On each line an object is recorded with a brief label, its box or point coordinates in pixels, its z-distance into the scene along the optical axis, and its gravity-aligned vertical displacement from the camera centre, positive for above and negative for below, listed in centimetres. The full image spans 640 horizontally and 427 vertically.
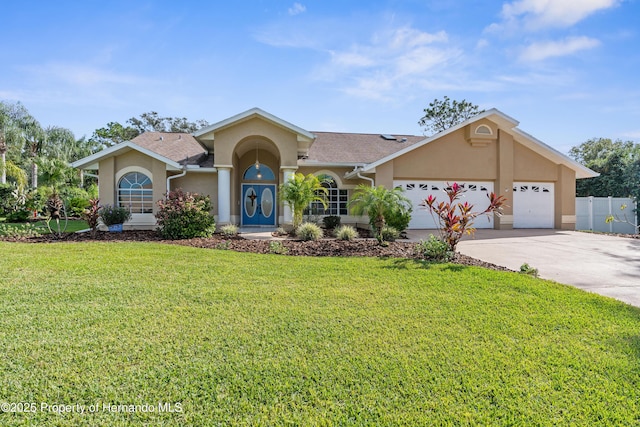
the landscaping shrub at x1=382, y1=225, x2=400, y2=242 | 1197 -103
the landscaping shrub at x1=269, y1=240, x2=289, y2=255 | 935 -123
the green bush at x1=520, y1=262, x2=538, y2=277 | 714 -145
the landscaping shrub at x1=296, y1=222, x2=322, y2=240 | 1202 -95
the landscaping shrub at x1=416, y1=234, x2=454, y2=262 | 816 -114
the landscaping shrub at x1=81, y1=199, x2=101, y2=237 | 1185 -23
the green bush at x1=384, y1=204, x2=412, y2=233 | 1279 -54
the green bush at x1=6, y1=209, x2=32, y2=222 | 2188 -45
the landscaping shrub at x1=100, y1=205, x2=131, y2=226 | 1386 -28
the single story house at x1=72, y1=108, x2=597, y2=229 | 1505 +188
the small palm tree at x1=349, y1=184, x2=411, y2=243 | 1054 +15
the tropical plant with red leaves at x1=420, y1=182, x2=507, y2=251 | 819 -33
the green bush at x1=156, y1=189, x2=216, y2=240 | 1127 -32
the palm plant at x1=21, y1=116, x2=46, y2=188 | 3294 +747
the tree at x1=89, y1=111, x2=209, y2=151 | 4165 +1101
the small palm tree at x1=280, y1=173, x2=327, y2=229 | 1327 +59
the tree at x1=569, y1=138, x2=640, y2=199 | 2141 +208
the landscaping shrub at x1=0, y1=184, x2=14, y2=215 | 2233 +72
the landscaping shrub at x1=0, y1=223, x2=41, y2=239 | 1121 -88
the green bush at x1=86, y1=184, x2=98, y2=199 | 2710 +149
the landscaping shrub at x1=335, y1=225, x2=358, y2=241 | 1173 -99
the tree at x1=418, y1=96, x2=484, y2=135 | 3956 +1161
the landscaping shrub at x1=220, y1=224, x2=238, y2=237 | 1284 -93
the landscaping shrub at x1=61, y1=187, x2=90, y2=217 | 2420 +76
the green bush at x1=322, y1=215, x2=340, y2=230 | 1661 -77
